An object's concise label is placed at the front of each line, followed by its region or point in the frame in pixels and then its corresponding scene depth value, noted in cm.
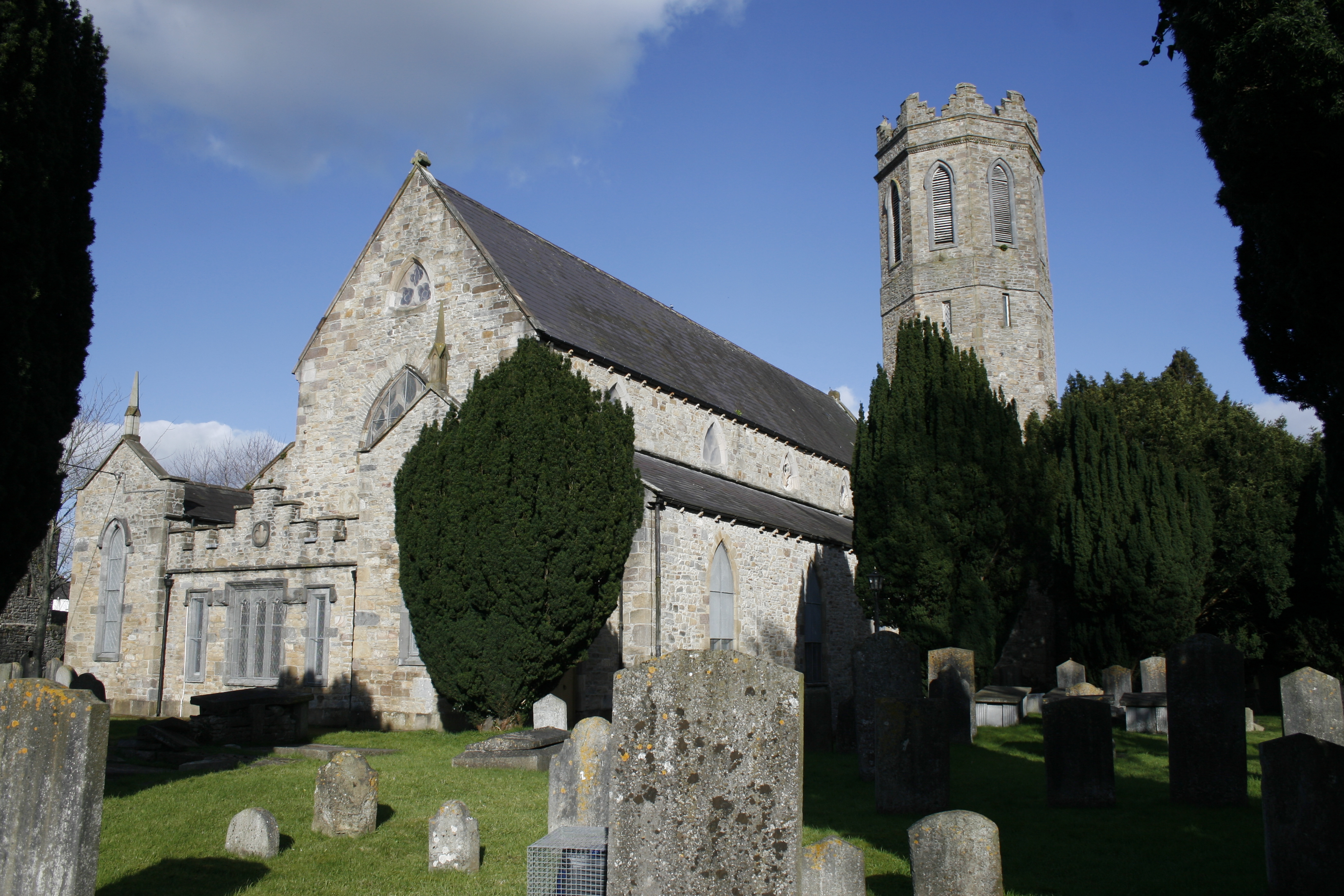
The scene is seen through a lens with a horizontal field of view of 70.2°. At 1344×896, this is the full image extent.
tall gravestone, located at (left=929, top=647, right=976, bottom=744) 1419
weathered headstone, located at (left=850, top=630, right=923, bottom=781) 1267
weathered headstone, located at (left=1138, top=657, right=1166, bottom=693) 1689
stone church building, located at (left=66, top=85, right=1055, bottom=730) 1587
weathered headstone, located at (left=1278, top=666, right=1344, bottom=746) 1030
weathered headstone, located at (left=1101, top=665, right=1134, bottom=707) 1830
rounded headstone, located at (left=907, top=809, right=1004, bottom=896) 545
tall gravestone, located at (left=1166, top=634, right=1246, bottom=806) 872
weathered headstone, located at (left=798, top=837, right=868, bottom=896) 533
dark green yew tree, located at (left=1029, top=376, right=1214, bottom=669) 2066
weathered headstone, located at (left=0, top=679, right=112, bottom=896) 481
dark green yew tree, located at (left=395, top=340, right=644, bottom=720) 1353
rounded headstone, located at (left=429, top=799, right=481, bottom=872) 678
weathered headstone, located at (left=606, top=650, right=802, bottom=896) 392
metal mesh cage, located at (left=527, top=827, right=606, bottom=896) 511
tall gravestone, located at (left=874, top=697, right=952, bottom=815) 889
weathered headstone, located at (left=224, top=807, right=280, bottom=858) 704
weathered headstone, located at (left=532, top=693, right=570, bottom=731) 1236
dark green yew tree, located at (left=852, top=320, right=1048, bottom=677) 1723
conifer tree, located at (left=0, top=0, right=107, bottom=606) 815
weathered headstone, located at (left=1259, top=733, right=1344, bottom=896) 597
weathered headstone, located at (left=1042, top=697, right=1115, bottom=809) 894
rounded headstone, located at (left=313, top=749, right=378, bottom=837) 772
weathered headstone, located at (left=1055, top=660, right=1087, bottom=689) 1784
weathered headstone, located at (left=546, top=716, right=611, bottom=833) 712
